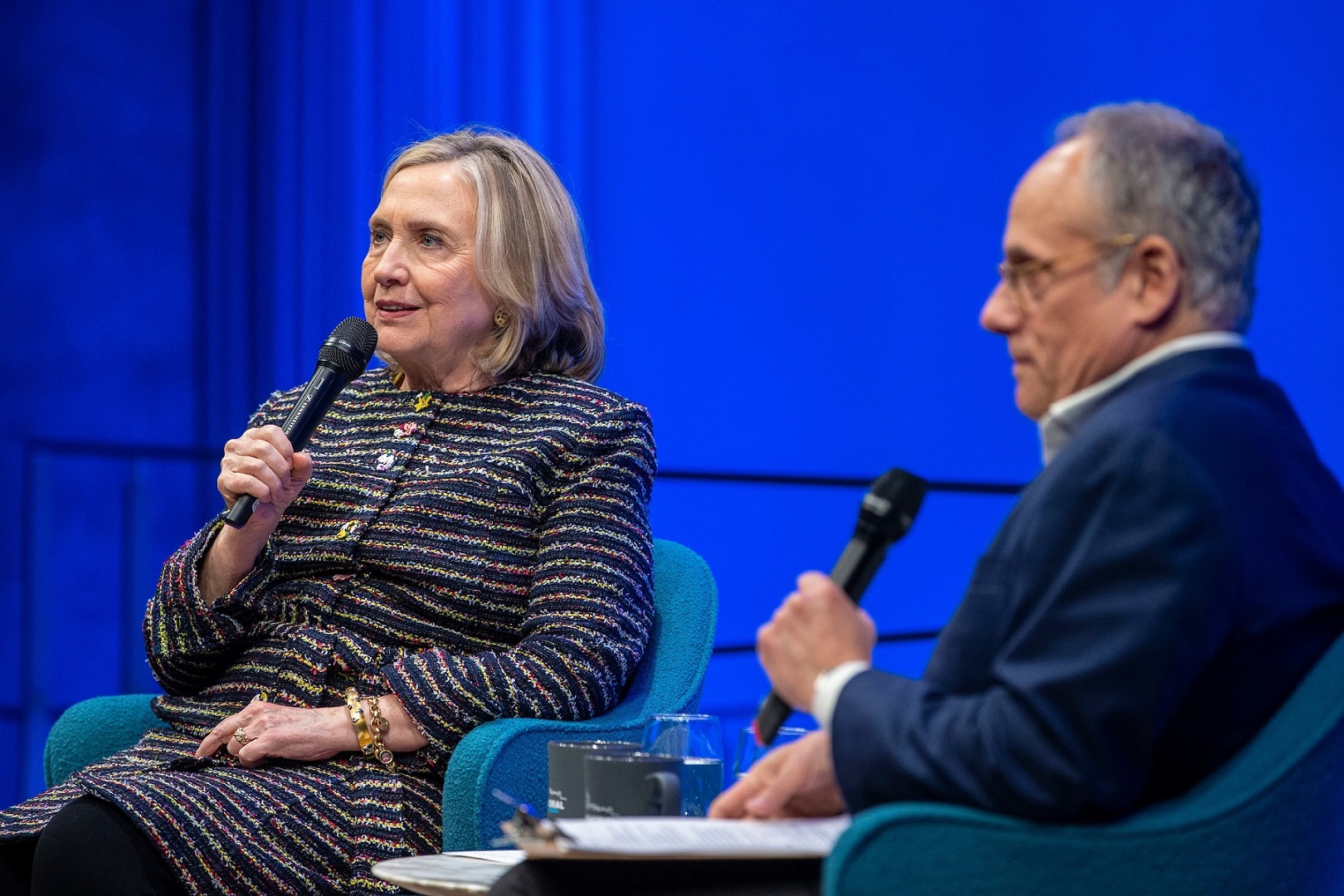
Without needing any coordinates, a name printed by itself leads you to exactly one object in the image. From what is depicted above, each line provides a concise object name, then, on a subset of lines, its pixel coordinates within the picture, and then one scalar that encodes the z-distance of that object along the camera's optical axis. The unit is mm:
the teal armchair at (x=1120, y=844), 6266
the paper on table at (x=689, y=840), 6287
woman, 6925
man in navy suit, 6245
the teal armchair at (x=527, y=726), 6910
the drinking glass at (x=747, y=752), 6543
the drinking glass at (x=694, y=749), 6621
